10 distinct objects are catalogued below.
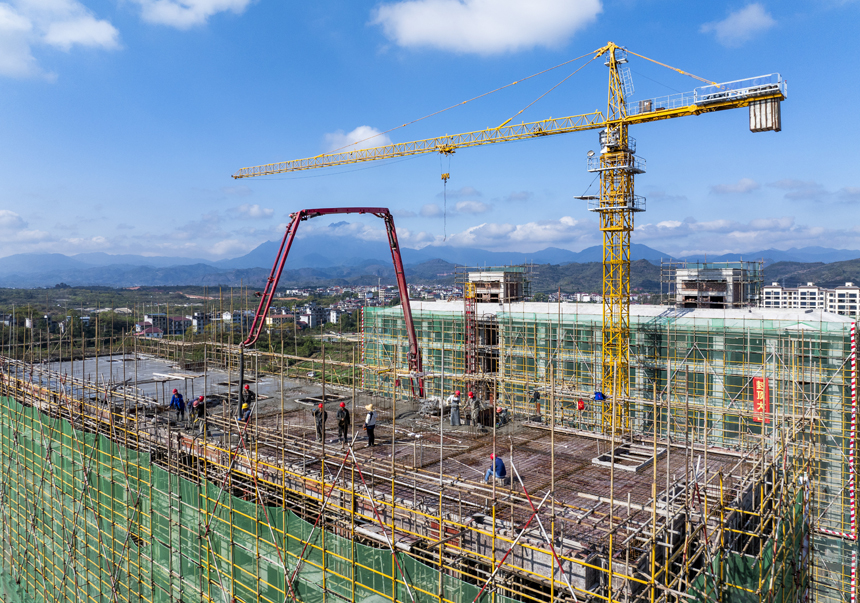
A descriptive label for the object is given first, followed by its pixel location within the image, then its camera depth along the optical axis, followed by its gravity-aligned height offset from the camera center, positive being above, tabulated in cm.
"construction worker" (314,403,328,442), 1406 -321
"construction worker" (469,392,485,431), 1611 -342
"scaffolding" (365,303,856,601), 1992 -339
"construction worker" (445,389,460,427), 1625 -341
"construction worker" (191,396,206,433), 1560 -312
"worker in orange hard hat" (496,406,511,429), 1658 -381
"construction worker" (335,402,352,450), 1354 -315
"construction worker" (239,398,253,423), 1461 -315
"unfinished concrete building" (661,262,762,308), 3150 +14
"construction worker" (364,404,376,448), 1324 -309
